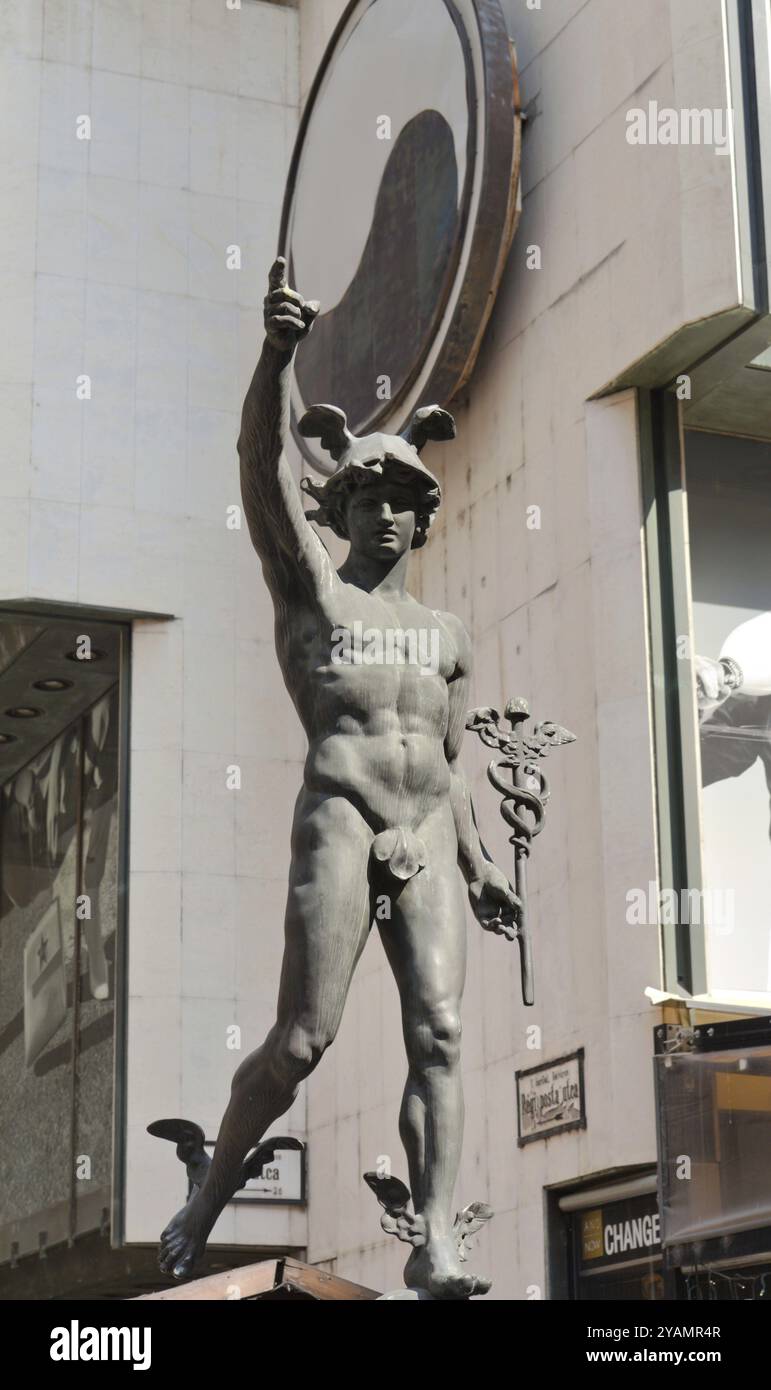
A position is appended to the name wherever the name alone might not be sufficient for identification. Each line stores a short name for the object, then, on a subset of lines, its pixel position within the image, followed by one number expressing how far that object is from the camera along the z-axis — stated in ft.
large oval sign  53.98
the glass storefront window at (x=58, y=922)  69.15
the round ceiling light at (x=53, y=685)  73.92
